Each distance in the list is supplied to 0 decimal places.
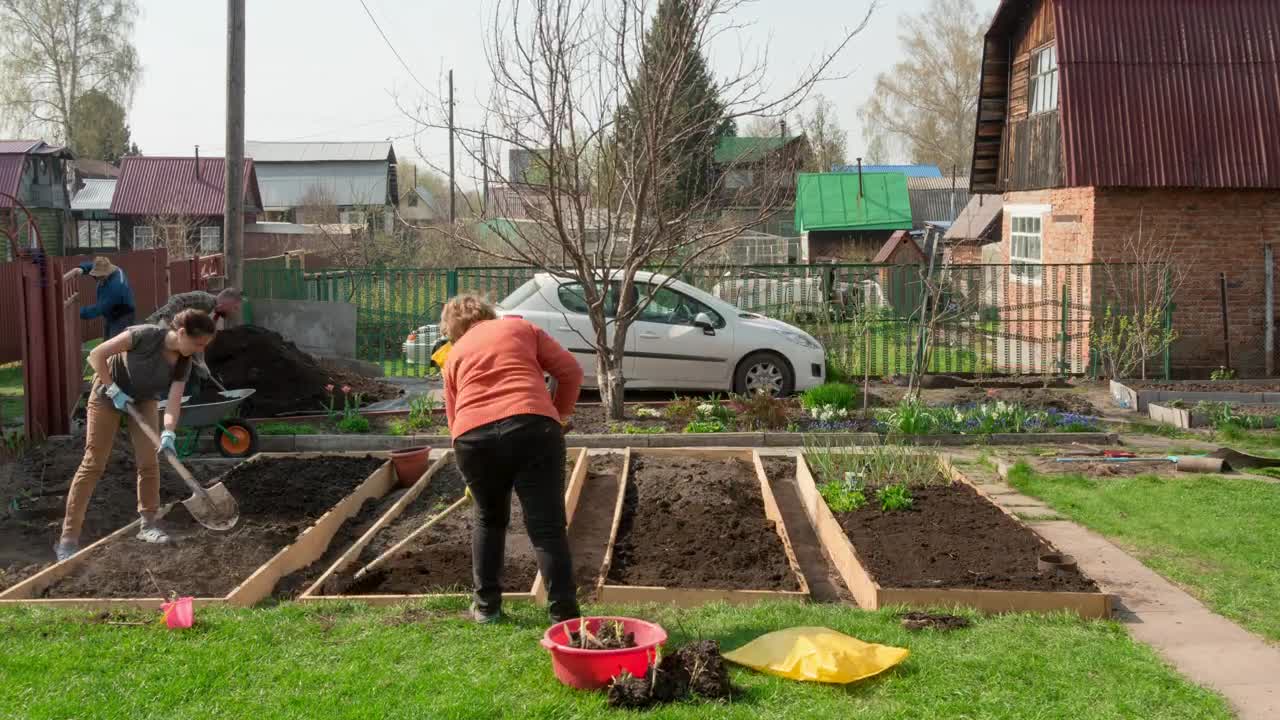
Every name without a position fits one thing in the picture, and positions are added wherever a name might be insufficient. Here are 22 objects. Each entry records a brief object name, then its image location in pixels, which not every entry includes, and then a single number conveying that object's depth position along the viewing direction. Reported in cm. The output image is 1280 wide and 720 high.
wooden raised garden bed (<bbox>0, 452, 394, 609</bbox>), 609
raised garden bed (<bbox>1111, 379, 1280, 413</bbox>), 1409
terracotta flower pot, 998
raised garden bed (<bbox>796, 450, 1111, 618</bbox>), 608
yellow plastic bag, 484
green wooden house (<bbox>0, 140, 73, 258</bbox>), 4282
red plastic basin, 464
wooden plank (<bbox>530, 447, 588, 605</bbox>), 868
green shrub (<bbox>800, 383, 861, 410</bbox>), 1259
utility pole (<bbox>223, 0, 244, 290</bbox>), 1497
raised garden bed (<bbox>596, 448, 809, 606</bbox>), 634
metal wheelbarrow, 1052
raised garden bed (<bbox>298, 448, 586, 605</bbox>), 649
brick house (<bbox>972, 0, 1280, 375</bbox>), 1775
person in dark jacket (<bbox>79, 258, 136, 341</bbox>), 1177
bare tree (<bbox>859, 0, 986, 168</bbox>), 6138
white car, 1407
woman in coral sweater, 547
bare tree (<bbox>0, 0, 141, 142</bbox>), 5616
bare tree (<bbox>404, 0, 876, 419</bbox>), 1134
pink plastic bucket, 559
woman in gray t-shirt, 730
